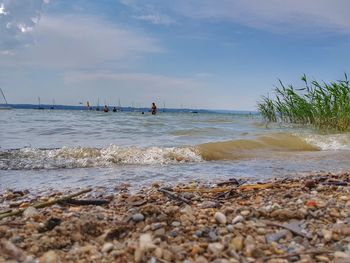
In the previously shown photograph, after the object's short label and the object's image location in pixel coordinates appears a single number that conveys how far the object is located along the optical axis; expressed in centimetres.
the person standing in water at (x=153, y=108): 3903
